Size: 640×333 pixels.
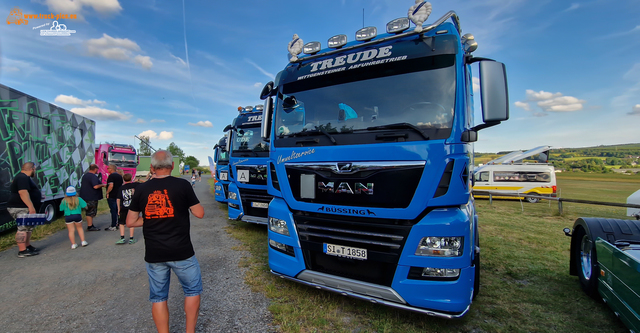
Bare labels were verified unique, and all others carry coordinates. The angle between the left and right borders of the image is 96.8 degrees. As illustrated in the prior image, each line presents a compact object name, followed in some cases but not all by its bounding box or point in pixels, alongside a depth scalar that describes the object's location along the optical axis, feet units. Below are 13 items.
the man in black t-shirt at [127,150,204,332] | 8.29
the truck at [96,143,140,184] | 69.31
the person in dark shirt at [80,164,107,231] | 23.25
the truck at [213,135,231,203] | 32.40
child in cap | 18.58
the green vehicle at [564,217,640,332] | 8.21
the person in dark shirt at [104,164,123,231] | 23.89
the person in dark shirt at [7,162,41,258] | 16.85
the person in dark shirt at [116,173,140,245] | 18.45
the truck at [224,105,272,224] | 22.11
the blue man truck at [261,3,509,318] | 8.61
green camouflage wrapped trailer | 20.58
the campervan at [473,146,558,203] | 60.64
